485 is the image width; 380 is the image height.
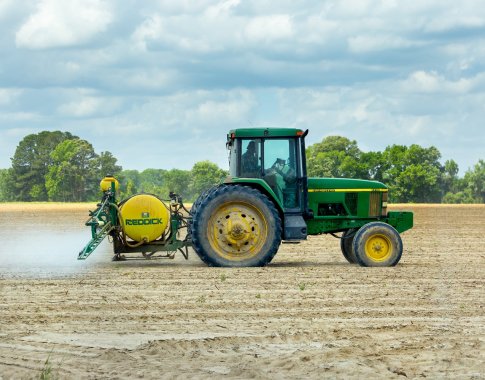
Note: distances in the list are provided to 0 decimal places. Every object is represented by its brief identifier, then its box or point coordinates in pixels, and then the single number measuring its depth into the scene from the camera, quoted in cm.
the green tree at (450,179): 11789
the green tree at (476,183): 11975
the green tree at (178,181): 12455
